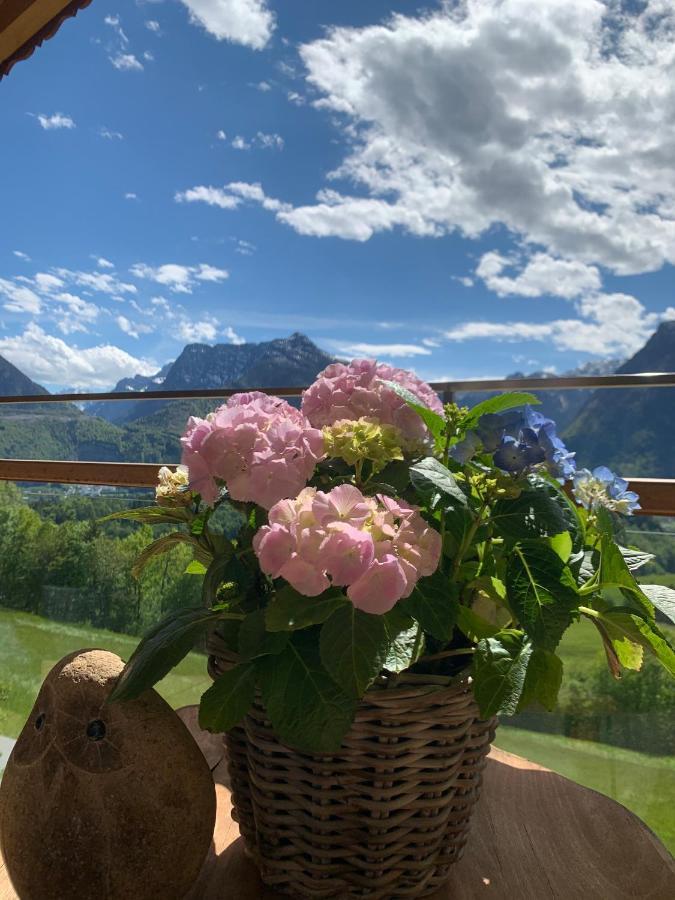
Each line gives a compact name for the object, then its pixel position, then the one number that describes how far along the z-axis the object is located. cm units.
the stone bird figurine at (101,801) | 48
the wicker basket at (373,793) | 46
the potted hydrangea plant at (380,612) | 43
